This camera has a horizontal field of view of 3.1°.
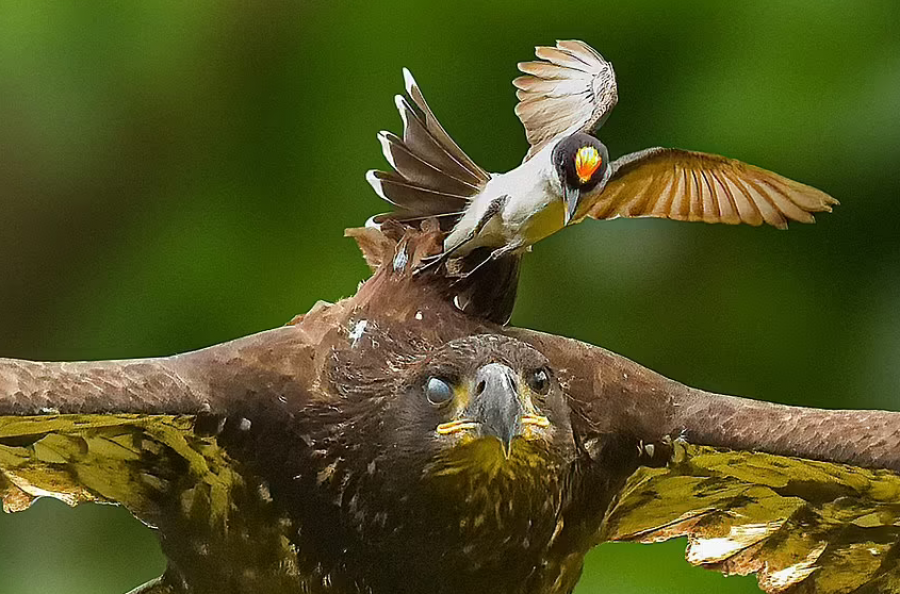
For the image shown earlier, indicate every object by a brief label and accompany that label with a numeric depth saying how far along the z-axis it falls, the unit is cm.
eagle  898
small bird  902
